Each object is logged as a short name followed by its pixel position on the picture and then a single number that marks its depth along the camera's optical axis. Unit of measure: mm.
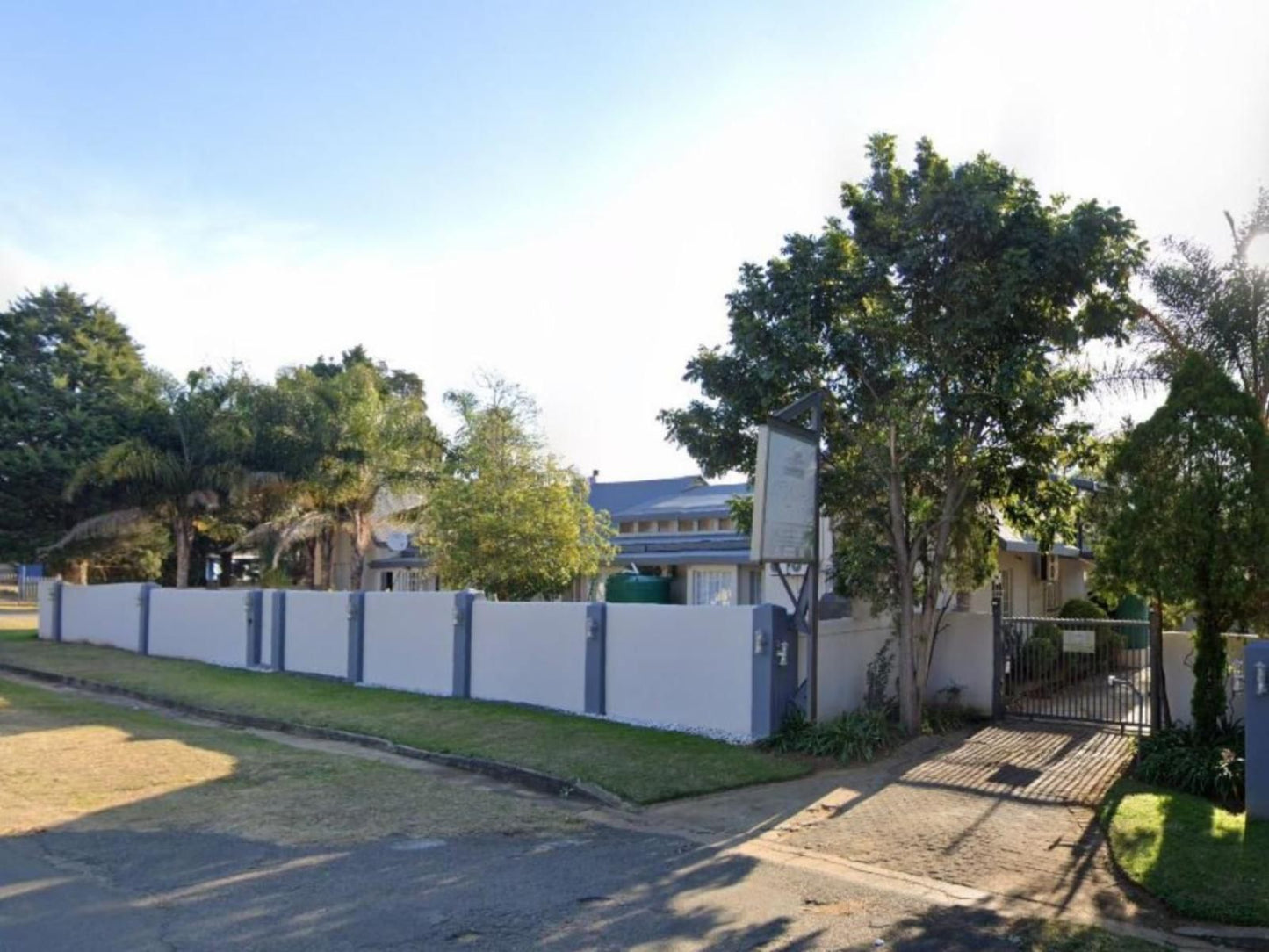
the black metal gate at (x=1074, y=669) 13789
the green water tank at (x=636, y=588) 24688
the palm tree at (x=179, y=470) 28219
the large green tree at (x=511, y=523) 19062
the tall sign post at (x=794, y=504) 11609
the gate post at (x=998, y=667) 14562
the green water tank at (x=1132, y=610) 25219
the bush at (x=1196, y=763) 9789
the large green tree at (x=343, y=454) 27594
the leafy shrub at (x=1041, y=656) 14766
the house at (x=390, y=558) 29186
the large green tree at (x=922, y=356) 11906
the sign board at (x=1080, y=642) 13672
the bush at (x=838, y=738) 11930
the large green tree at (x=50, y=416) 32844
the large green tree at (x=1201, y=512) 10086
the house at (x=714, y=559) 23625
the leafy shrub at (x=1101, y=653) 14227
